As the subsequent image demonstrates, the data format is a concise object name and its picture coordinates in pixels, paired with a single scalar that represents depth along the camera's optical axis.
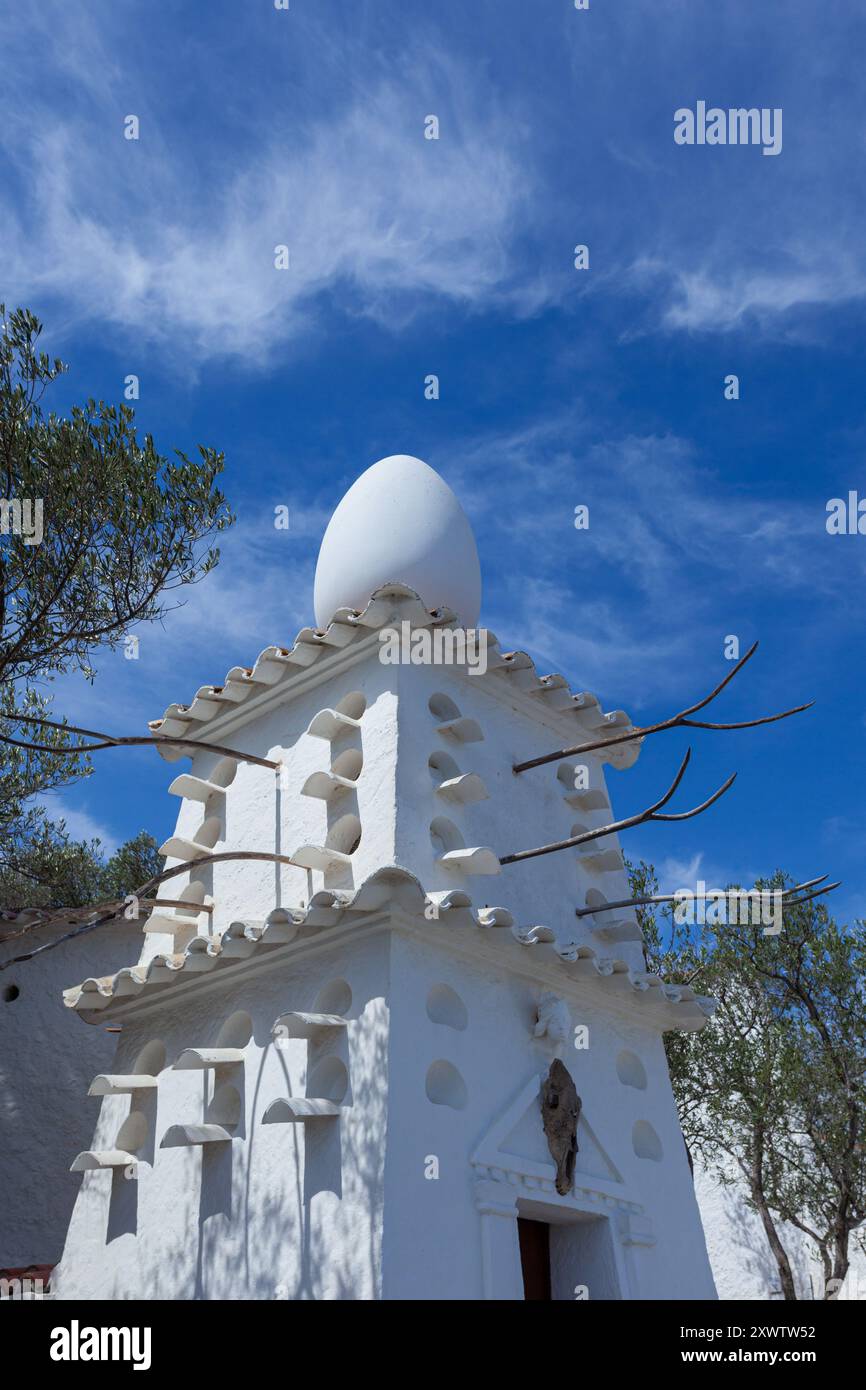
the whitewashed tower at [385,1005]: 8.09
